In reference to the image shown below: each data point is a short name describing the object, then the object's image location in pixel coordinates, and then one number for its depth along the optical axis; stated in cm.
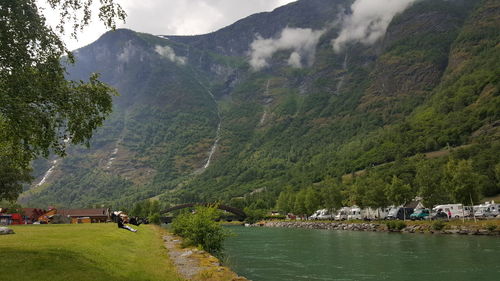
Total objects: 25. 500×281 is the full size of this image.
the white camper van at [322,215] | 13861
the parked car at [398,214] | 10338
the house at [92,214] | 14562
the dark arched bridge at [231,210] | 18888
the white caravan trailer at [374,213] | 11172
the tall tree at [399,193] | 9316
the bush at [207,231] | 4325
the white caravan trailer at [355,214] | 12419
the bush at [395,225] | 7962
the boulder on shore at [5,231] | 3629
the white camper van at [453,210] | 8738
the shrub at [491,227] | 6090
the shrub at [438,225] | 7025
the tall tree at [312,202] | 14075
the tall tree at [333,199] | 12925
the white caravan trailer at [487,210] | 7896
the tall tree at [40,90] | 1933
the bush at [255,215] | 18788
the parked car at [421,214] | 9306
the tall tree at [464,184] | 7188
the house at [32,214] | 12006
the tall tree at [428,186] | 8562
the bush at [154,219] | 14304
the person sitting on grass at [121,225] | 5631
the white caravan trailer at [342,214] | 12761
